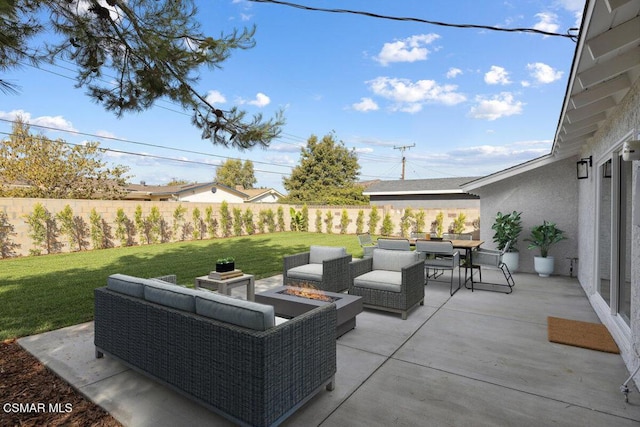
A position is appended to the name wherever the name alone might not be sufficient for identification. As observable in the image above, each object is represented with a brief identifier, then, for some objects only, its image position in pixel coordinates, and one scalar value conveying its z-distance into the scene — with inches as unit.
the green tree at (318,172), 1311.5
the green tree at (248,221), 729.6
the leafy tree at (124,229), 538.6
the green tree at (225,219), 687.7
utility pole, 1253.8
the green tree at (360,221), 744.5
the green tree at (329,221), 792.9
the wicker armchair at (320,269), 222.5
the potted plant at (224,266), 207.3
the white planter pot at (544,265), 312.3
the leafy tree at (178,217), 619.8
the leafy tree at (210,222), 667.4
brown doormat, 154.2
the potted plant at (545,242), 309.9
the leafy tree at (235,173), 1911.9
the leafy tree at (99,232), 507.2
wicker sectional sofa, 88.0
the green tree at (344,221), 769.6
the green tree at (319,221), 807.1
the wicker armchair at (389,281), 194.1
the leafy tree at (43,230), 444.5
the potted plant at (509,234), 326.2
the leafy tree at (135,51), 134.6
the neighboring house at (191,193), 1018.1
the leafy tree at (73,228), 475.1
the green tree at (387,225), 708.0
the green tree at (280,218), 812.6
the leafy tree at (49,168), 637.9
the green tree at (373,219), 729.0
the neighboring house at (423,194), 778.8
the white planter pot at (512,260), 336.8
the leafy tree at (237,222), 713.0
